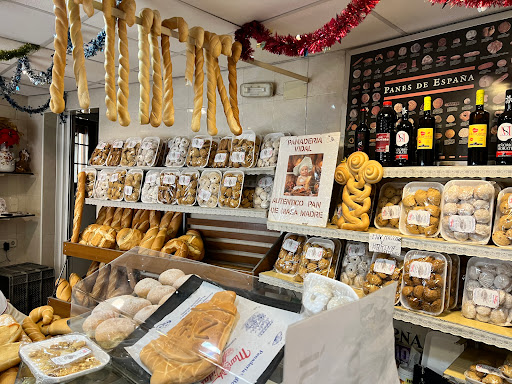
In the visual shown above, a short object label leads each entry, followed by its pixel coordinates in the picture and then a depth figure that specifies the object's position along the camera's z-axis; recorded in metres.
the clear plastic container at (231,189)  3.04
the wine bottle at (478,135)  2.01
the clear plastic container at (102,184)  4.02
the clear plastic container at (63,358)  1.16
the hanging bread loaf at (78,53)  1.62
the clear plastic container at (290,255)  2.65
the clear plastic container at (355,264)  2.38
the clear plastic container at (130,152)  3.96
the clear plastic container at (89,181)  4.22
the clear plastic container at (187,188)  3.32
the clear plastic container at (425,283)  1.99
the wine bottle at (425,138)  2.22
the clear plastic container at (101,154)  4.25
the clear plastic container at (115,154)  4.10
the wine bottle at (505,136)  1.93
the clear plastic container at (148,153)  3.78
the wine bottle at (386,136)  2.35
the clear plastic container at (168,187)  3.47
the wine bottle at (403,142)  2.28
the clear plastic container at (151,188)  3.61
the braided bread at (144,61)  1.76
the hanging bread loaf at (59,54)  1.61
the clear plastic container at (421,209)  2.10
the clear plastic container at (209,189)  3.19
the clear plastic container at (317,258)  2.47
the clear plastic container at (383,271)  2.18
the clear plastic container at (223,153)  3.25
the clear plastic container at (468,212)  1.91
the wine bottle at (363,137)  2.62
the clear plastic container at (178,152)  3.58
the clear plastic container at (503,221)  1.80
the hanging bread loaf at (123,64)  1.71
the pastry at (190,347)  0.98
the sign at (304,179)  2.49
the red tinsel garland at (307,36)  1.93
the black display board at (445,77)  2.18
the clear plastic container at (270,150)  2.97
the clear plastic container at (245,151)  3.07
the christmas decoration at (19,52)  3.20
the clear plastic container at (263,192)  2.95
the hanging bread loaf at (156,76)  1.82
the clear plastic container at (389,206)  2.30
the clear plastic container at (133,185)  3.73
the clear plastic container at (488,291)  1.84
